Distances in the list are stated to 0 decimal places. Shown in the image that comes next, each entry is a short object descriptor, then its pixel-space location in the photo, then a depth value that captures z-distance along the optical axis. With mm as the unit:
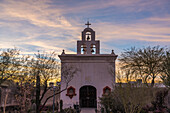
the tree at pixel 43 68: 18859
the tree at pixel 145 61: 23016
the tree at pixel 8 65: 21859
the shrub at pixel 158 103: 16281
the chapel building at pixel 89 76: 21812
